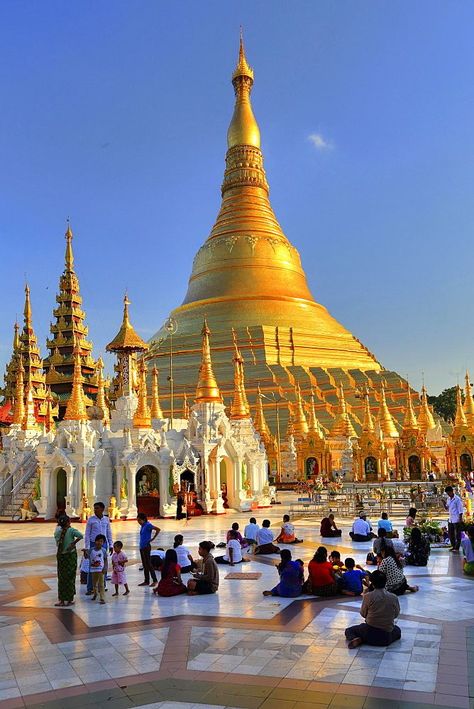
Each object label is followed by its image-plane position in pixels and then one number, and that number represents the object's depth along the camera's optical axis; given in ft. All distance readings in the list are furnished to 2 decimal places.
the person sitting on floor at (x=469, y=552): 39.34
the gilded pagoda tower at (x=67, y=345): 178.50
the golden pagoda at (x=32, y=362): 164.14
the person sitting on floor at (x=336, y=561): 38.20
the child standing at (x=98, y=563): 35.32
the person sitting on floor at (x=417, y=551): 43.19
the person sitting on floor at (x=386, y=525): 47.73
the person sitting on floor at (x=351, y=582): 35.01
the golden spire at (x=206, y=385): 98.43
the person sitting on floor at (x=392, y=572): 33.55
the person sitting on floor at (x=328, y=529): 58.23
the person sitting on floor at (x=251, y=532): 53.01
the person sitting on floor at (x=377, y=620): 25.43
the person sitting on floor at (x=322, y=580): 35.06
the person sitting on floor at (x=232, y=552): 46.70
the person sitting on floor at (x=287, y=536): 56.18
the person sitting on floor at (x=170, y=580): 36.17
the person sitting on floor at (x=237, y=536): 47.32
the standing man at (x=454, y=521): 48.21
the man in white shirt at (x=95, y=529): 36.96
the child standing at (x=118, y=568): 36.90
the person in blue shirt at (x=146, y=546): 38.14
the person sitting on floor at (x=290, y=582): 35.04
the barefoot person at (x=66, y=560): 34.01
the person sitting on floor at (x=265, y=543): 50.80
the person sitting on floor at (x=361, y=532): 55.57
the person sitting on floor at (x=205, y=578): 36.59
